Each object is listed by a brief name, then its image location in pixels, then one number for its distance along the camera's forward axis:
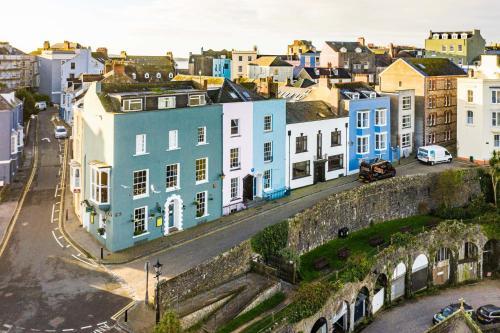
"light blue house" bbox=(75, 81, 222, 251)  31.97
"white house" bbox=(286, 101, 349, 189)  43.28
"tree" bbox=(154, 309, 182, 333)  21.06
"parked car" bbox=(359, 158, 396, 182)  45.12
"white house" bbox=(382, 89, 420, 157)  53.16
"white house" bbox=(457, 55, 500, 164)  51.84
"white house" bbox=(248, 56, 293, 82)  82.69
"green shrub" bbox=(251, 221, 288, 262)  32.03
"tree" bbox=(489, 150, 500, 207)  46.56
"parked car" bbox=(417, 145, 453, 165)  51.24
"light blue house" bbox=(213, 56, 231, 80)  94.62
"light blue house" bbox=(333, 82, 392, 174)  48.28
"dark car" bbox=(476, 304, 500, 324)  31.98
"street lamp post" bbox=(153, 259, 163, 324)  24.77
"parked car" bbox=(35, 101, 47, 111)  76.91
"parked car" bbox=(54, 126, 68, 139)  58.75
